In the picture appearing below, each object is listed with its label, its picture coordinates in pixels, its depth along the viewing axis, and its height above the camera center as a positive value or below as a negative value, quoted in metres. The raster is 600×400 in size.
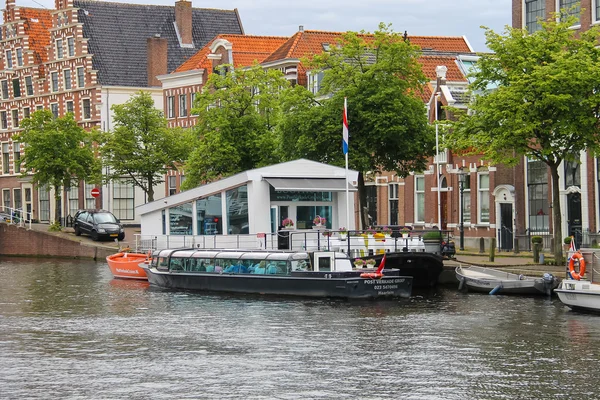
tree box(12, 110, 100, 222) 75.88 +5.13
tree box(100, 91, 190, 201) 72.00 +5.42
